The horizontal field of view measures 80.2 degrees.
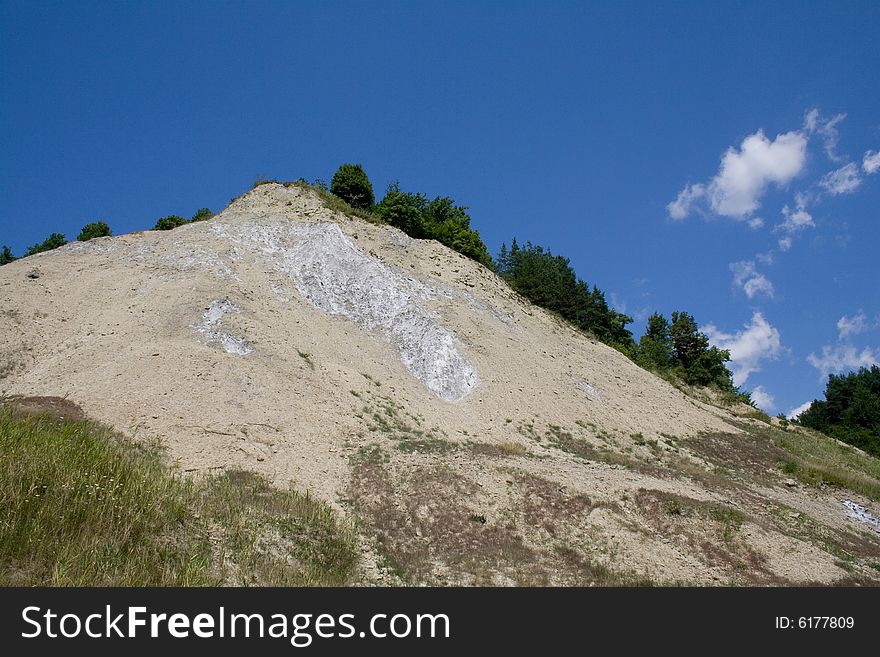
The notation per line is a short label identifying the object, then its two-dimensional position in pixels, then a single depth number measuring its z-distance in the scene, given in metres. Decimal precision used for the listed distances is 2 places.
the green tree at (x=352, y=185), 39.62
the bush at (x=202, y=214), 42.33
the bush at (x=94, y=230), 45.34
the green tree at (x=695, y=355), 49.94
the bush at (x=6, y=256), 53.53
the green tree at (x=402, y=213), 38.69
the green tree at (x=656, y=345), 45.50
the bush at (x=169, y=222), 41.88
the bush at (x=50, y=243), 51.19
